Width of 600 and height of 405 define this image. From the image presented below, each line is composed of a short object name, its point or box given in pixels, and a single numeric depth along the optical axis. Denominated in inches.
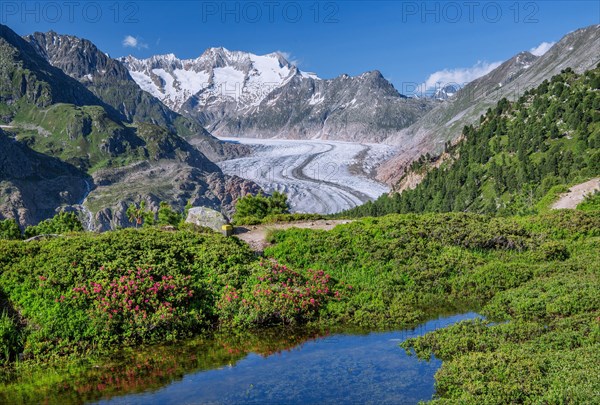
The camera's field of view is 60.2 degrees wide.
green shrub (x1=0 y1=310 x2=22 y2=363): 712.4
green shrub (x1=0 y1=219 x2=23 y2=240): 2241.5
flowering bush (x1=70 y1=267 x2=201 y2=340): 775.1
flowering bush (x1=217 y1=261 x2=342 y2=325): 845.8
